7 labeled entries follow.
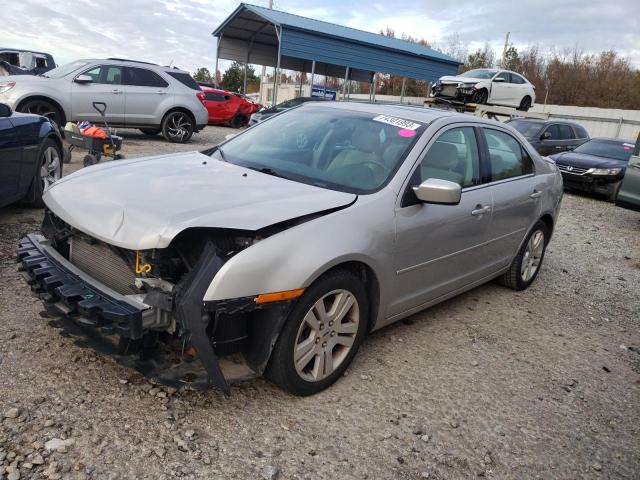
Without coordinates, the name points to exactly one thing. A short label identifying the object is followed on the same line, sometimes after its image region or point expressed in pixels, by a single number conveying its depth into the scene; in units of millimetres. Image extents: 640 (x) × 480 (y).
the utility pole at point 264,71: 35562
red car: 20578
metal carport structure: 22609
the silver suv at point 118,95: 10977
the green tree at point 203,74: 65319
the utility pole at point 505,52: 60000
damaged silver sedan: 2568
